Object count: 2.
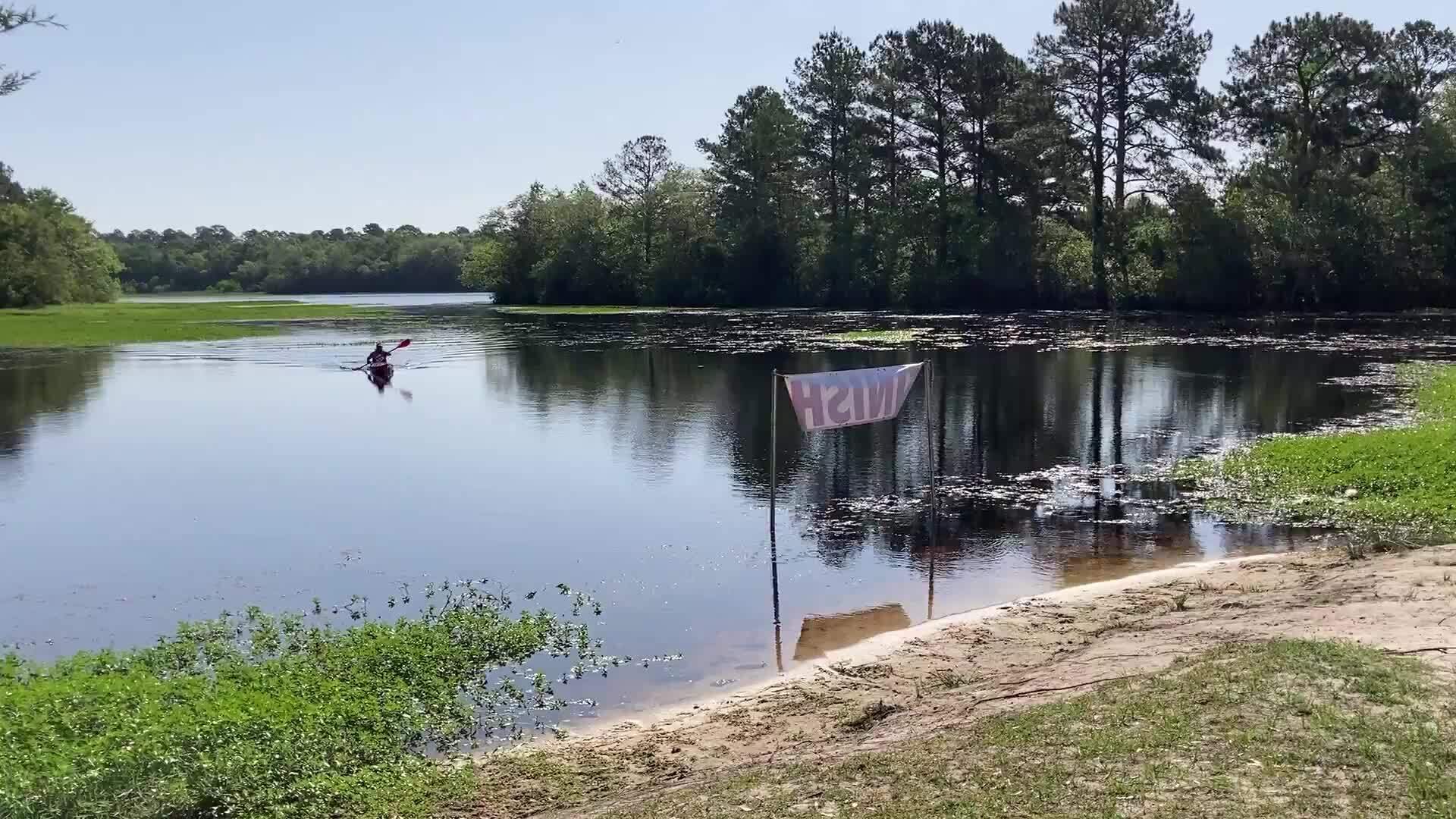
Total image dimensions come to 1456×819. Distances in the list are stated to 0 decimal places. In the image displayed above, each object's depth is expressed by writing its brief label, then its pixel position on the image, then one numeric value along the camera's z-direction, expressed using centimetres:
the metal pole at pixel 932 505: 1300
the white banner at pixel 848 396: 1552
